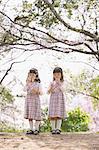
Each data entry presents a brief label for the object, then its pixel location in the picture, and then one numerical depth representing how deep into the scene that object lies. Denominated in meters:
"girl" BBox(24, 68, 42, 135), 9.00
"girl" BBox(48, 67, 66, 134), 9.03
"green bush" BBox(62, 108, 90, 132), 19.88
